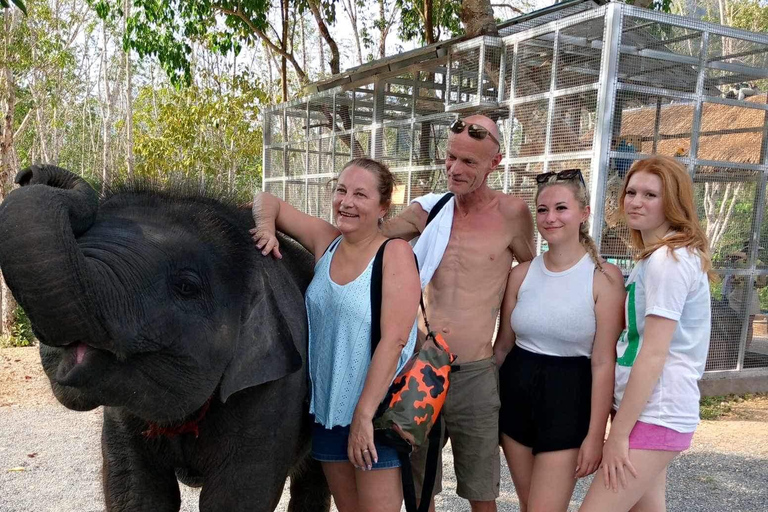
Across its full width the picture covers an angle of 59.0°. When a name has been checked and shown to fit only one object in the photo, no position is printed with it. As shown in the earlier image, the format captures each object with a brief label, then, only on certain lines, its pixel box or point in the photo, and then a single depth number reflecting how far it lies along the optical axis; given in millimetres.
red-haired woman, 2432
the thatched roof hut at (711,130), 8039
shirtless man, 3090
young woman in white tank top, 2674
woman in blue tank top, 2387
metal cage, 6914
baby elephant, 1703
